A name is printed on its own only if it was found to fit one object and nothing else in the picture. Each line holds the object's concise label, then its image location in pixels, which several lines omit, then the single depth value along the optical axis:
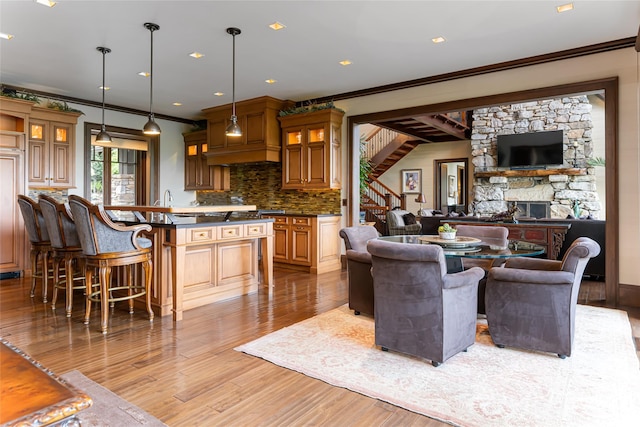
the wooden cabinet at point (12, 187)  5.63
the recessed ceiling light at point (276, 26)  3.97
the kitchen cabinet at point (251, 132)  6.84
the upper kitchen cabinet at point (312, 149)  6.43
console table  5.64
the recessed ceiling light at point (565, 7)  3.56
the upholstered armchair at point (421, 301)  2.68
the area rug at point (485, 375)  2.17
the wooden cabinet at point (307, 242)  6.23
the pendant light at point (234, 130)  4.71
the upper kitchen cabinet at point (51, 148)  6.08
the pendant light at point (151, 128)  4.66
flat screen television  8.78
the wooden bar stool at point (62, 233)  3.86
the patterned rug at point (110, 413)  2.05
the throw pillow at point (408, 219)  9.58
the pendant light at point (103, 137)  5.00
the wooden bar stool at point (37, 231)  4.41
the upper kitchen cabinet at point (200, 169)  8.19
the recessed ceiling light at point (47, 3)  3.50
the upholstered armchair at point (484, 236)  3.74
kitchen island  3.86
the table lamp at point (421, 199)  11.49
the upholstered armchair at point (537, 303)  2.89
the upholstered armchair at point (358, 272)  3.83
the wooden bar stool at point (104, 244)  3.46
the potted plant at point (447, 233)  3.61
